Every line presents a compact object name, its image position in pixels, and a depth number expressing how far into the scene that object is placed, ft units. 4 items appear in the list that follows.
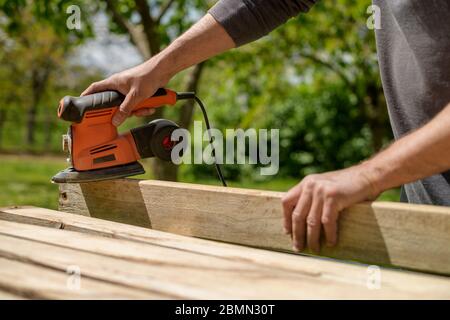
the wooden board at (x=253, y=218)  4.71
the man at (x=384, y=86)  4.79
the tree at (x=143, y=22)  12.35
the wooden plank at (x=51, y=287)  4.38
